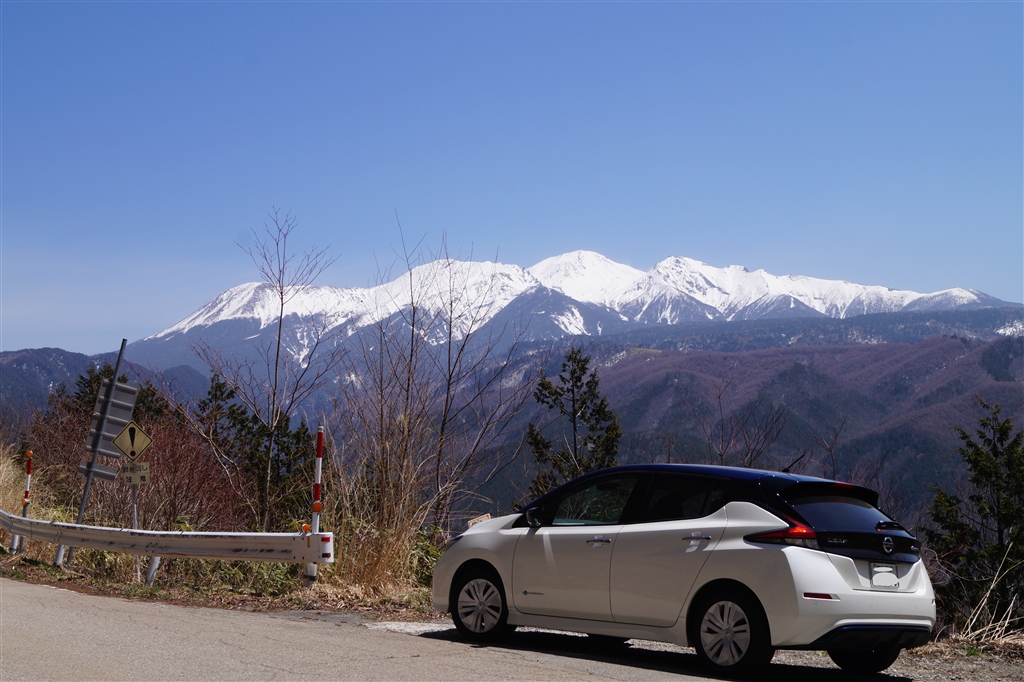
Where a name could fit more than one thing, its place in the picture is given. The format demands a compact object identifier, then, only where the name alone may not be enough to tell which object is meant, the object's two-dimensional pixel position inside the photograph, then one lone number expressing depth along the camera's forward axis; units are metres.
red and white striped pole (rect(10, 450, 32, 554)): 17.58
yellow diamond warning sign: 15.24
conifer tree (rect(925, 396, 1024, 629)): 44.72
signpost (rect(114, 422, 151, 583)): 15.24
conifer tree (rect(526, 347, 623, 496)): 64.69
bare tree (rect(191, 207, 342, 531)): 14.83
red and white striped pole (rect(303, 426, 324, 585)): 9.95
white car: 6.45
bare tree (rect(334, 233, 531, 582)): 12.09
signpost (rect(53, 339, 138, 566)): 16.48
